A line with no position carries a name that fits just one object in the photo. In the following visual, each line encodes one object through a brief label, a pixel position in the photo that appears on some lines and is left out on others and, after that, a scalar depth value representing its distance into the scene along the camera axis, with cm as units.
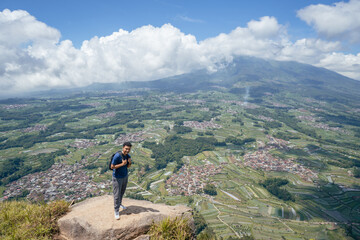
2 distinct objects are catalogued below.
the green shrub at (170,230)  726
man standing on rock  762
